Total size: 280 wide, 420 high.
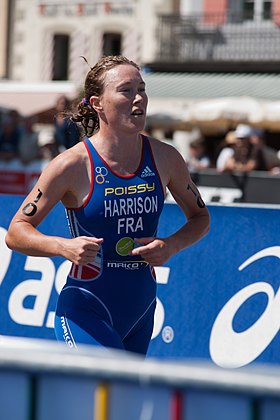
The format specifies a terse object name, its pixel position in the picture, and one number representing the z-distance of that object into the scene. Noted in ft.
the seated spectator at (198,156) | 60.23
